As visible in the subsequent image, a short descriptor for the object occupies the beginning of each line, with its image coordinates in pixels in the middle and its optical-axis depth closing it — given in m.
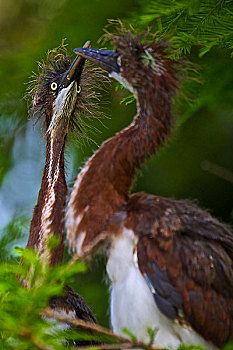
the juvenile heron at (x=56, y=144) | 6.19
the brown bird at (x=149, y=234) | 5.99
